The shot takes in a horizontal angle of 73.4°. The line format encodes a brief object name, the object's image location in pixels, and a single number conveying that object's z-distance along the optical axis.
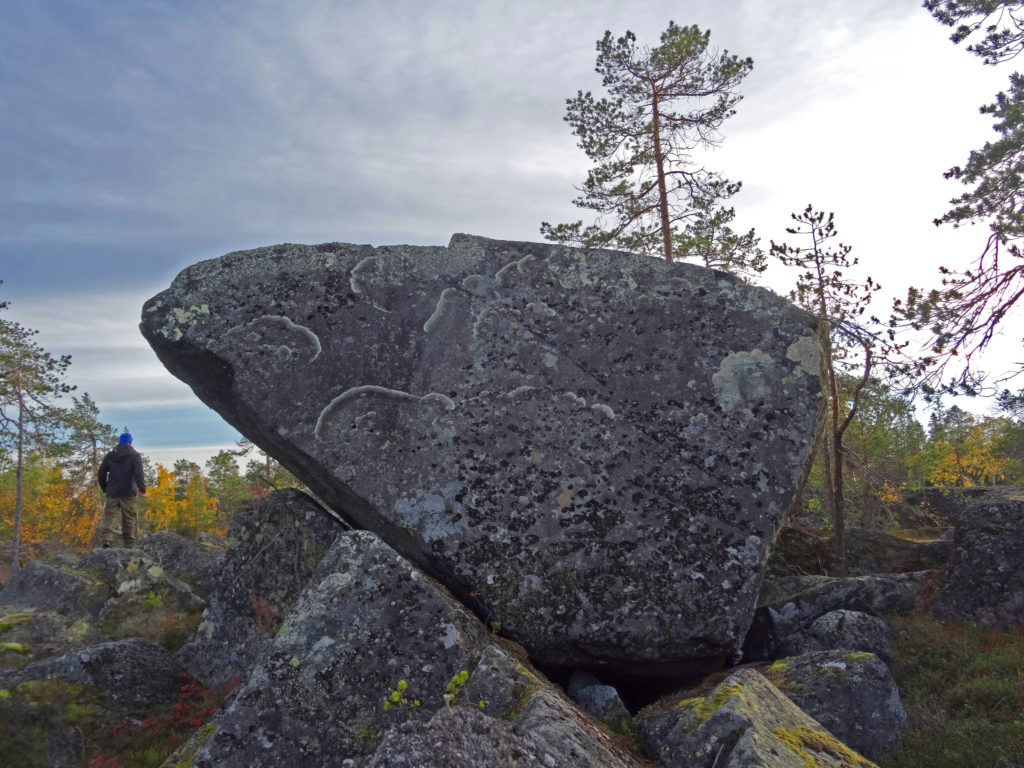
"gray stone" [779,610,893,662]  7.85
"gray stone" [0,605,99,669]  8.93
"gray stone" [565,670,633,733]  6.07
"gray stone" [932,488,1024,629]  8.70
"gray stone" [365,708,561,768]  3.08
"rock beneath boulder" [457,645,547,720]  4.91
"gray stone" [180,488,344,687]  8.03
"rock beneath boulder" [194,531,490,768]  4.79
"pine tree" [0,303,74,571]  27.19
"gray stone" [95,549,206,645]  10.03
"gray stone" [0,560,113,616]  10.23
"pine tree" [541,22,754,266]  20.44
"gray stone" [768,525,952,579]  11.07
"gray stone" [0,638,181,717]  7.19
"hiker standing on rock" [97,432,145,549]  15.49
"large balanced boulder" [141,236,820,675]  6.94
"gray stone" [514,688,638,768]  3.72
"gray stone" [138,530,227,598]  13.89
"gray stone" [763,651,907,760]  6.26
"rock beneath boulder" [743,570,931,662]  8.36
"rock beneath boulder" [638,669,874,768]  4.06
